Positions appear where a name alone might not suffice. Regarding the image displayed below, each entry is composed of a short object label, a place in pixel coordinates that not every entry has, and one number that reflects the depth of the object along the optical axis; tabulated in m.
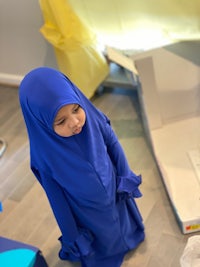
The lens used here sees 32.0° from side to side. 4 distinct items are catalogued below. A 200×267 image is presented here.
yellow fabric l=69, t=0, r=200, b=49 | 1.27
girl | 0.84
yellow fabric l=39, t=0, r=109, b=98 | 1.64
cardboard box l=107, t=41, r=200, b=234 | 1.39
